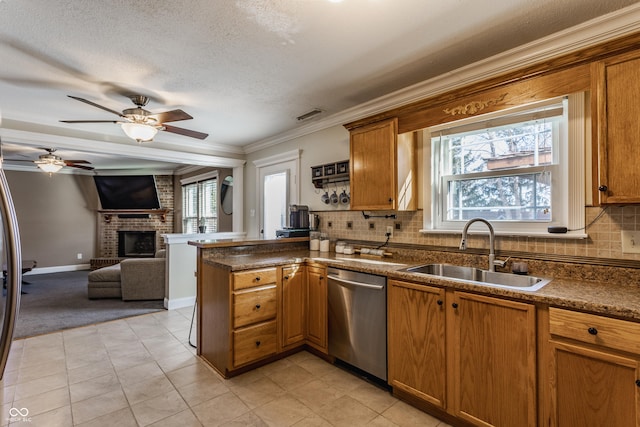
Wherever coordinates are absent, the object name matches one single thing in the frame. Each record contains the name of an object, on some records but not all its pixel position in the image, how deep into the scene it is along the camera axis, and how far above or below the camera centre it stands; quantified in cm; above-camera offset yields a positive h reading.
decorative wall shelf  335 +45
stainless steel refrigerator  80 -16
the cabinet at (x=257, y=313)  243 -86
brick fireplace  759 -26
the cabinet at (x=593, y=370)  132 -73
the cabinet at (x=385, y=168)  265 +40
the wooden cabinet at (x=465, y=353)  160 -84
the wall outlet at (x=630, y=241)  176 -18
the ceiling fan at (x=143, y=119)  278 +88
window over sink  205 +32
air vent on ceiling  340 +113
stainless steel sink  195 -45
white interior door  425 +28
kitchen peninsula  141 -70
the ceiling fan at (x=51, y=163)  491 +86
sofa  457 -101
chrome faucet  214 -24
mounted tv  723 +54
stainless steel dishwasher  224 -84
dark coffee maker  370 -5
